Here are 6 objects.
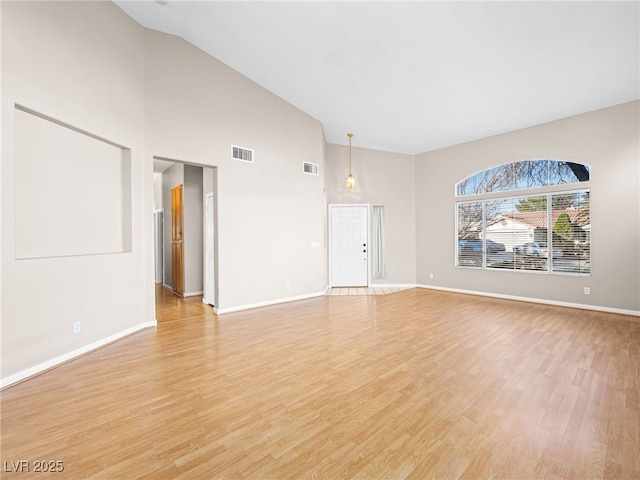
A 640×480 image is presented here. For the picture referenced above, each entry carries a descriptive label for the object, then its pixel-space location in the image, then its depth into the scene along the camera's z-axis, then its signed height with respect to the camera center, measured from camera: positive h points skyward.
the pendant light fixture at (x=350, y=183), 6.58 +1.26
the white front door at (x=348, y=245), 7.48 -0.19
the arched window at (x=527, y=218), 5.27 +0.39
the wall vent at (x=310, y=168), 6.17 +1.52
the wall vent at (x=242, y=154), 5.05 +1.51
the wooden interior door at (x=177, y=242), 6.63 -0.07
